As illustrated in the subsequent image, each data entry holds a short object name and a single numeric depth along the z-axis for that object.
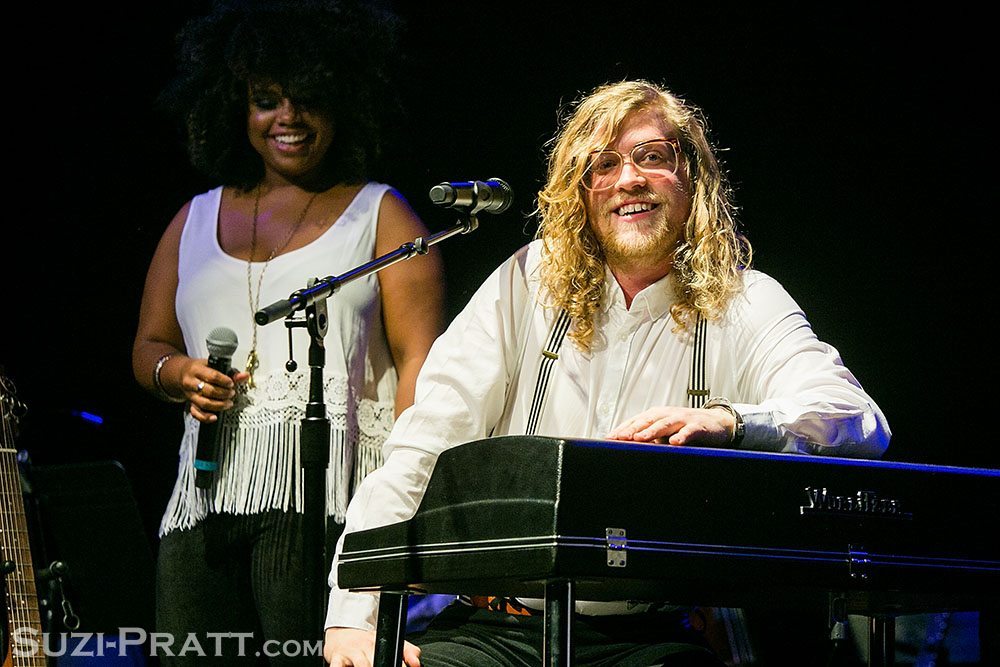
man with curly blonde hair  4.14
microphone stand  5.00
